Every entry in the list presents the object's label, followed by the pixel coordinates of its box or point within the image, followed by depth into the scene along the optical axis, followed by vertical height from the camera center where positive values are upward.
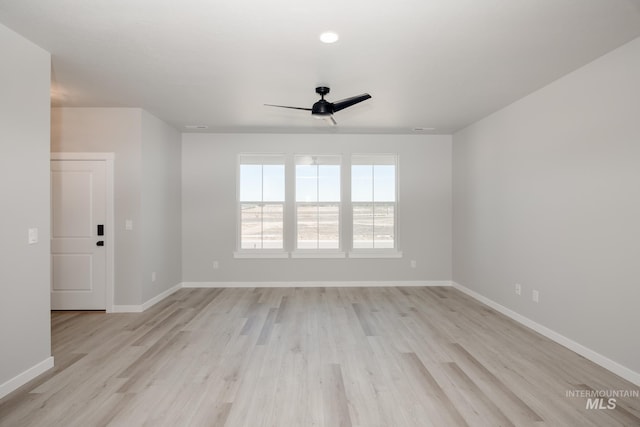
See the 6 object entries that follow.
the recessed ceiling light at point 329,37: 2.55 +1.39
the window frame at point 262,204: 5.99 +0.01
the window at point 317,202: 6.08 +0.17
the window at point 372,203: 6.13 +0.16
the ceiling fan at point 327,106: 3.43 +1.13
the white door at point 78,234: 4.44 -0.31
